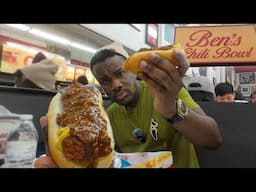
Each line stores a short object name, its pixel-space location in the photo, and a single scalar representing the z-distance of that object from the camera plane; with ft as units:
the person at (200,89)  4.47
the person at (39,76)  4.26
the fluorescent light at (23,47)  12.16
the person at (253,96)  7.97
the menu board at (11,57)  11.27
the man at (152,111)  1.78
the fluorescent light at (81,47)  15.78
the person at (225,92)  7.45
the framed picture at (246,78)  24.73
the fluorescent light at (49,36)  13.23
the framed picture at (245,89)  22.36
